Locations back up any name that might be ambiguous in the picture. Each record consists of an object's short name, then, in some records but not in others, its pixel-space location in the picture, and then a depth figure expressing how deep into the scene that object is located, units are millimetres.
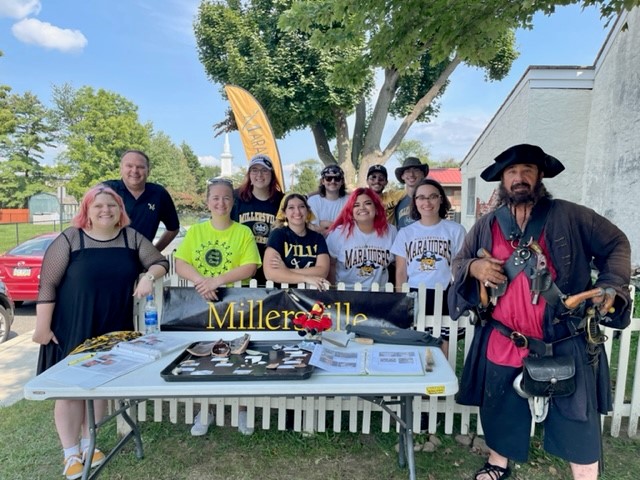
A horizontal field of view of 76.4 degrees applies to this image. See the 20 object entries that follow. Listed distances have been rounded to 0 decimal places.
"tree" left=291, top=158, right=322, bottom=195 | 64219
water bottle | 2734
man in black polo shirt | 3533
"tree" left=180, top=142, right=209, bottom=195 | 68006
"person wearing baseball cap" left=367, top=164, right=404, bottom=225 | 4426
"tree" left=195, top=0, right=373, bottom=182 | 12695
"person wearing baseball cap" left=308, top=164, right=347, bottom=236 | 4215
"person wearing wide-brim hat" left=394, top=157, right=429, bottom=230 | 4357
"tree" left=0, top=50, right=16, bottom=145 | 34756
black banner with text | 2912
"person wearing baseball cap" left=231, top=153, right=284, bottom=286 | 3719
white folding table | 1887
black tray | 1970
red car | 6848
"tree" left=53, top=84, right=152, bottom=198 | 34625
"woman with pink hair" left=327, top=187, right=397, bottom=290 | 3332
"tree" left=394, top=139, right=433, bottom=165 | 80688
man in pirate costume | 2176
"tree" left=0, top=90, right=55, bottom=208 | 36750
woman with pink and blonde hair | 2549
